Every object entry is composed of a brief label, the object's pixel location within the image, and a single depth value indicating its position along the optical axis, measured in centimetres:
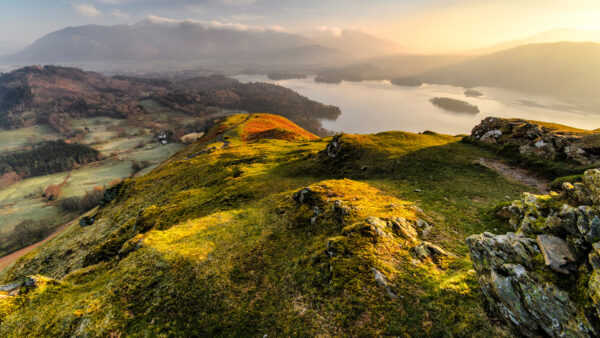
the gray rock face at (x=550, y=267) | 714
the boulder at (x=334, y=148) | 3674
